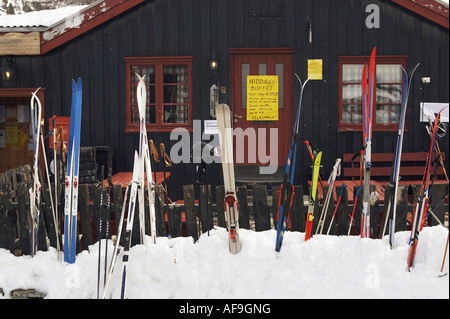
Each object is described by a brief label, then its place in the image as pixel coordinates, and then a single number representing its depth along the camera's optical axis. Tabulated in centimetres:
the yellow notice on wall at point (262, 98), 791
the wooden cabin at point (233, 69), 776
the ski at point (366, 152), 376
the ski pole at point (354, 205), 407
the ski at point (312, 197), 387
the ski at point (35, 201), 401
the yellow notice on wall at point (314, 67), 779
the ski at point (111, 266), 341
